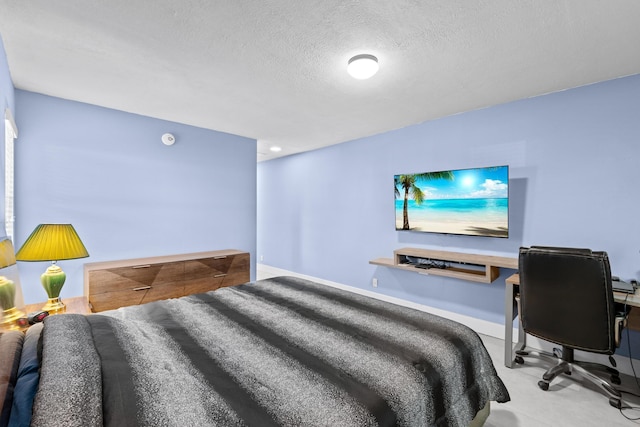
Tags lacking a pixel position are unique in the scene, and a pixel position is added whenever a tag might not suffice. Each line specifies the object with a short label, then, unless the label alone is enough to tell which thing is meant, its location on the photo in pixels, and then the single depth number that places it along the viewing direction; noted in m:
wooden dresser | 2.76
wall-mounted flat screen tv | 2.93
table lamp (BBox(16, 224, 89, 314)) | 1.84
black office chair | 1.93
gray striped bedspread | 0.91
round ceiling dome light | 2.03
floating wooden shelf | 2.86
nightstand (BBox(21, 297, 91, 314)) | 2.16
